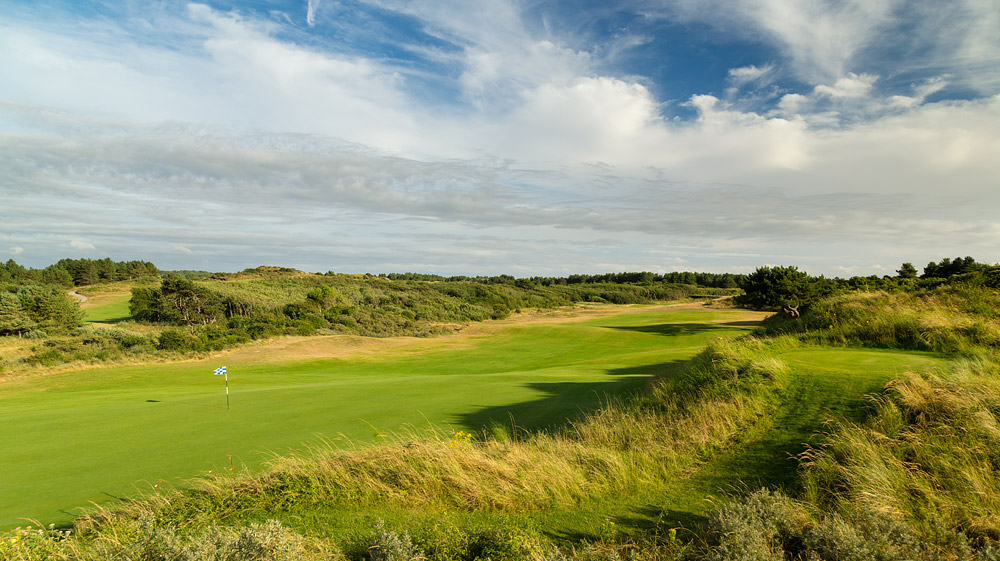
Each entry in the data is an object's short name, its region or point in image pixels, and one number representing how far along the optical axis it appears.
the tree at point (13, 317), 39.25
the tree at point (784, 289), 35.06
